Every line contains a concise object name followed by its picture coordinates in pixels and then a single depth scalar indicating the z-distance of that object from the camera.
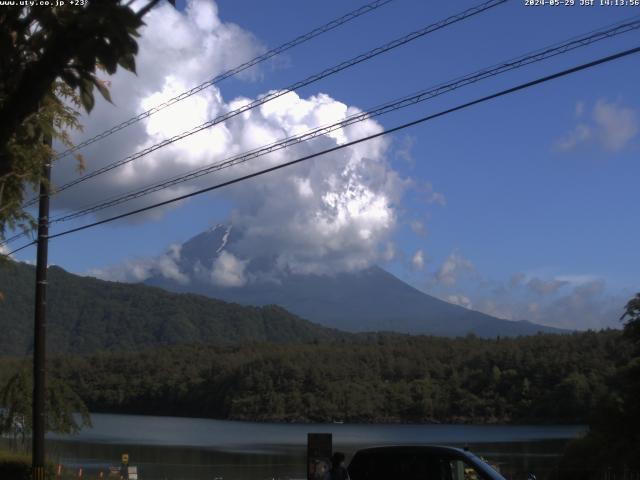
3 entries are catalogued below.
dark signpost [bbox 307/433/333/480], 15.95
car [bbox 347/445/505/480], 11.88
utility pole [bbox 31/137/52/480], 17.20
